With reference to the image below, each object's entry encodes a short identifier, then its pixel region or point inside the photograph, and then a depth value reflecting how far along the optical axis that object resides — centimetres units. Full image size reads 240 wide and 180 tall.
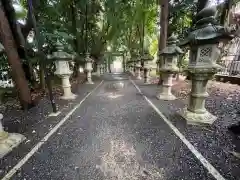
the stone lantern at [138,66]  1242
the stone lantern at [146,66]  877
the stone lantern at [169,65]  514
